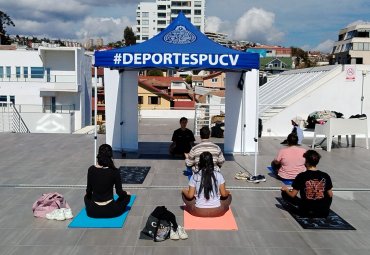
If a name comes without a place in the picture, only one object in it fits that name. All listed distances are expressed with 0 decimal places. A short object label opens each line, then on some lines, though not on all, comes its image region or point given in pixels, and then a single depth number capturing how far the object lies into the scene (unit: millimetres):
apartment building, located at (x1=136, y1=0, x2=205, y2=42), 113312
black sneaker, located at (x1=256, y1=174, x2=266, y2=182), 8867
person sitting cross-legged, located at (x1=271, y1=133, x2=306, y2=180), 8508
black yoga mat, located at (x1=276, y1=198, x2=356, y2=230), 6078
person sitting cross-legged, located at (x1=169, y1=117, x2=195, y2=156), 10906
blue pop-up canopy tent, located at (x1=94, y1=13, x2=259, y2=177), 9742
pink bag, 6383
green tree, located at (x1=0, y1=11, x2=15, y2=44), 80375
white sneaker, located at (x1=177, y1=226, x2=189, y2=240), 5558
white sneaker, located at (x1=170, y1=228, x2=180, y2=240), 5527
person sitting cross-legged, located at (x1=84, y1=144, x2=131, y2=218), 5938
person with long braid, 6023
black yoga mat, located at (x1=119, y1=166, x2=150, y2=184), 8759
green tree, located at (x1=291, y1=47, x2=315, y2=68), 115844
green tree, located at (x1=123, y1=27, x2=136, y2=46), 118688
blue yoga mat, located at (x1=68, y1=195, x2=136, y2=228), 5953
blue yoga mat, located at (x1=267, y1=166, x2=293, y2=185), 8695
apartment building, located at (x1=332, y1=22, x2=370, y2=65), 77875
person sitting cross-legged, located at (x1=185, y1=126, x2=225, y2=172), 7199
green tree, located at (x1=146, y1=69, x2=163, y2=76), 81875
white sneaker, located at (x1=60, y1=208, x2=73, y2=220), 6289
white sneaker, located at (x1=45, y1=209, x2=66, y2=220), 6227
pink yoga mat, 6004
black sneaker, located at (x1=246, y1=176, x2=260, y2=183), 8791
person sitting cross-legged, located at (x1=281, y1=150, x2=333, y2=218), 6082
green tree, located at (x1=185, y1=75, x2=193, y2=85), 76200
